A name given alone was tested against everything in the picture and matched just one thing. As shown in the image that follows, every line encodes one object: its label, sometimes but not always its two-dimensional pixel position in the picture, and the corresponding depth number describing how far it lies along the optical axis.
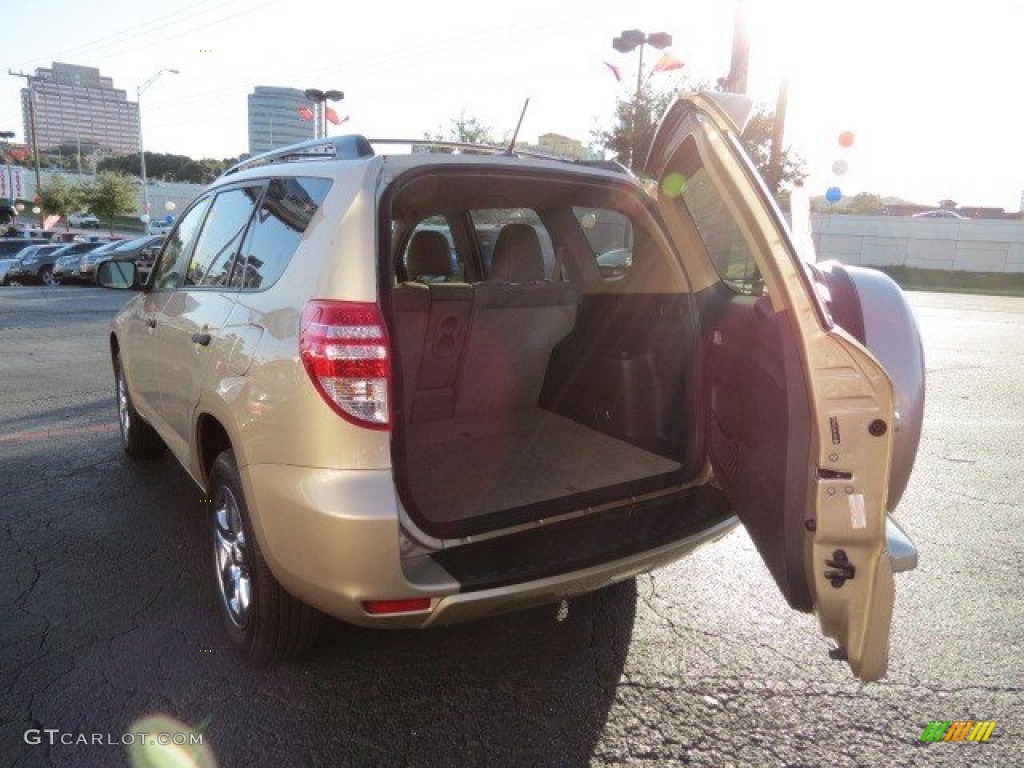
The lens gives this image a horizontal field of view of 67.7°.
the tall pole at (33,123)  53.22
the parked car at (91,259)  21.39
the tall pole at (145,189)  47.16
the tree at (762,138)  17.23
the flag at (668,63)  13.06
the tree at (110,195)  57.97
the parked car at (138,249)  19.59
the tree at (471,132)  30.47
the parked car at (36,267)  24.14
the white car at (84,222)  61.62
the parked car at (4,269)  24.06
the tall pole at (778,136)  13.97
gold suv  2.10
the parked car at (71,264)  23.06
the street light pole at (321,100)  22.92
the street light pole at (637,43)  17.86
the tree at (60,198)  57.00
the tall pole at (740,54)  9.59
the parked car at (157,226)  53.62
